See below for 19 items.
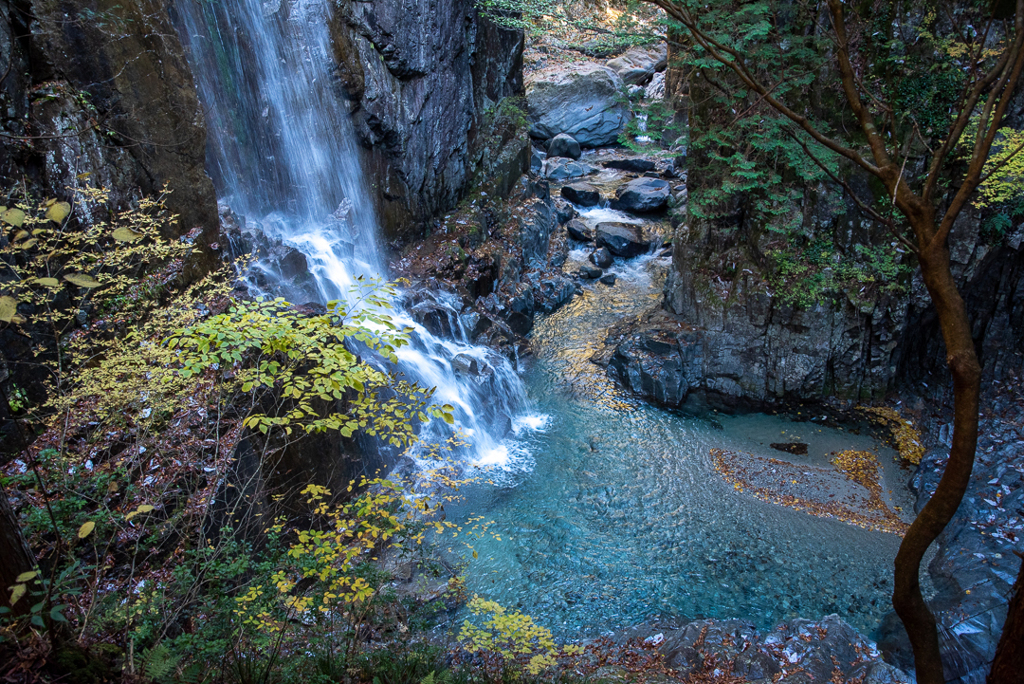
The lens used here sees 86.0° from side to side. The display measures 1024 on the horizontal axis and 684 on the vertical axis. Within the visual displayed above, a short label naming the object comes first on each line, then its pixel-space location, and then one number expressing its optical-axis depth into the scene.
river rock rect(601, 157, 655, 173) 23.53
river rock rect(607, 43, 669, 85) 27.44
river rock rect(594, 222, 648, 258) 18.27
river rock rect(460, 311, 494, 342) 13.92
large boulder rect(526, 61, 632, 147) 25.91
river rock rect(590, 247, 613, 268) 17.81
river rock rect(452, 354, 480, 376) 12.08
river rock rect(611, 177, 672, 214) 20.17
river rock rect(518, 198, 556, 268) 17.30
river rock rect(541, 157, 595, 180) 23.30
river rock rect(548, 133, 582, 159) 24.97
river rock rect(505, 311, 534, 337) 15.08
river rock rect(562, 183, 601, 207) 21.05
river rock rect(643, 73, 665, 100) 25.98
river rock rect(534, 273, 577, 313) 16.16
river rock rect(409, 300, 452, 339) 12.98
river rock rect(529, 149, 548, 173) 22.81
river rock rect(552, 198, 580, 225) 19.78
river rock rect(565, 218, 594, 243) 18.88
